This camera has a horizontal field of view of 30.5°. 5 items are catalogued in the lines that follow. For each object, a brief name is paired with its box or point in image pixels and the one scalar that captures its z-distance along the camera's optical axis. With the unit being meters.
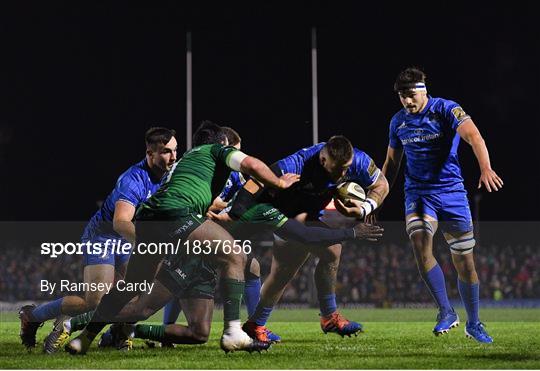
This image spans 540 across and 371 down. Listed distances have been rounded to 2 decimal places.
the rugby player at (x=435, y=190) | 10.97
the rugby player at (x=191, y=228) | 8.62
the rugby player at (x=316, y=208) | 10.09
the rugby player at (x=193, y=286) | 9.27
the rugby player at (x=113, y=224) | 9.82
